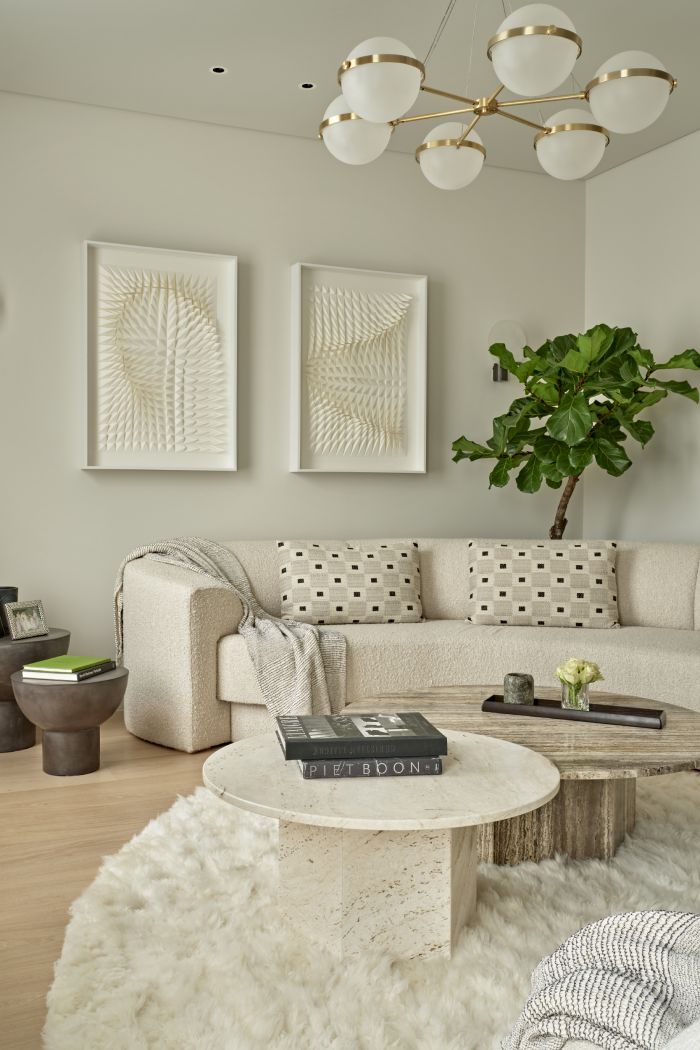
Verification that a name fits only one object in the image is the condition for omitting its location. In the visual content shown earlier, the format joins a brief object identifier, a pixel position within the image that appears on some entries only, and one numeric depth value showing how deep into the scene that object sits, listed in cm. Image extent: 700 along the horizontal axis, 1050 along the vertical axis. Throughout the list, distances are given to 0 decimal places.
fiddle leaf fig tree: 422
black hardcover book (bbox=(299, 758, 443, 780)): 187
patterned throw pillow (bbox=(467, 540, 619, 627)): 416
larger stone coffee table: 224
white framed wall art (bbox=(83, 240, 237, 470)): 427
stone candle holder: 265
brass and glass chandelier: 223
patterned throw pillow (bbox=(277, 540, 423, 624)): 412
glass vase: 259
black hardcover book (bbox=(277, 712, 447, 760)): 188
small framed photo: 367
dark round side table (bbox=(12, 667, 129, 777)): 321
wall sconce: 509
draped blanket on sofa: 354
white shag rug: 165
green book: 324
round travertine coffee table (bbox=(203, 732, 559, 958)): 181
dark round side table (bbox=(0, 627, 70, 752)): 356
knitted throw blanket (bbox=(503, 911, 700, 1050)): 91
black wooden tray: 249
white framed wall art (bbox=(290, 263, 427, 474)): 466
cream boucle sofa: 357
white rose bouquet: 256
